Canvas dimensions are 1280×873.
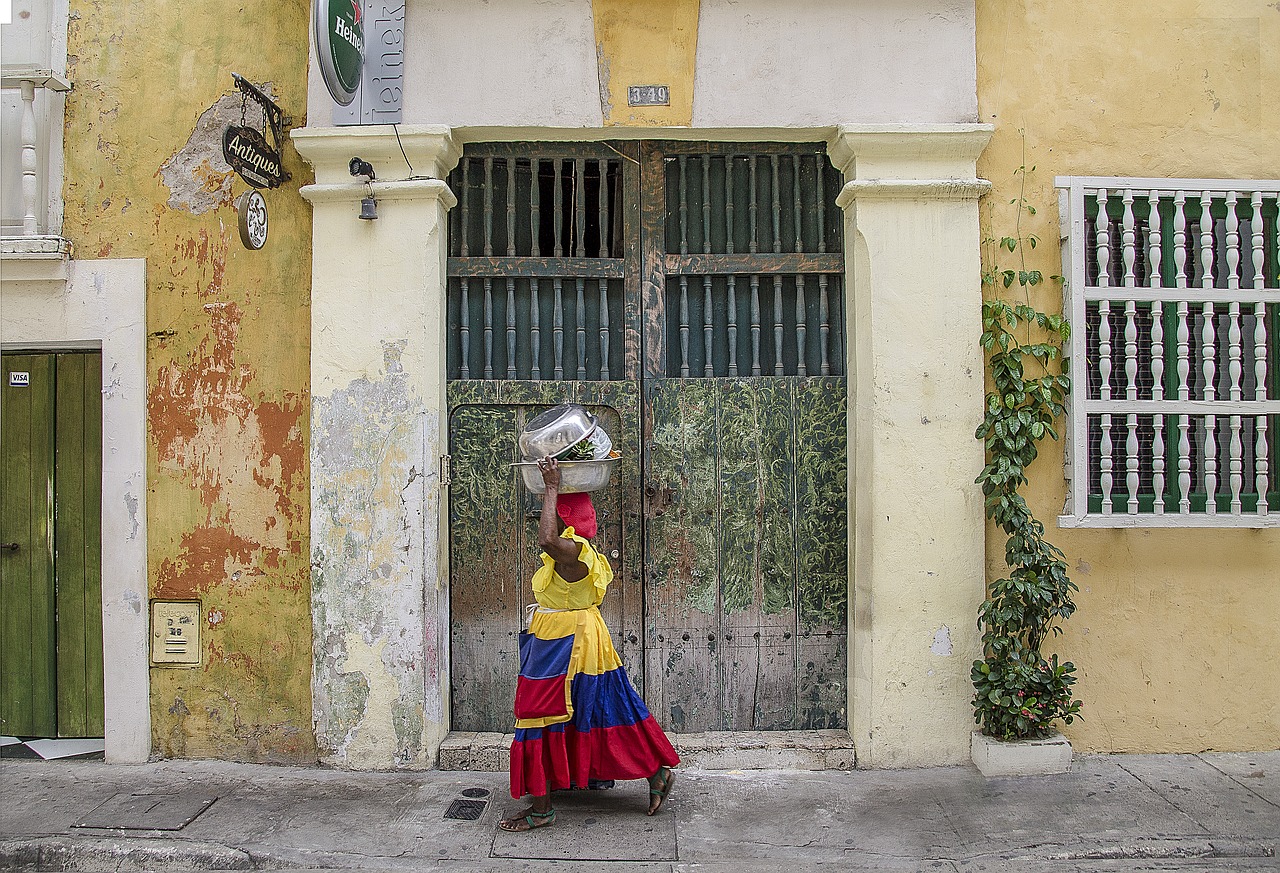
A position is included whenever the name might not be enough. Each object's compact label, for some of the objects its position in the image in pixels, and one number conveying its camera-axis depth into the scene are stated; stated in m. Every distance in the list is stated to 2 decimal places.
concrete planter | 4.31
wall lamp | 4.43
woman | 3.78
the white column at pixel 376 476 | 4.49
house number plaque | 4.57
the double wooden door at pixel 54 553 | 4.81
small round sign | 4.07
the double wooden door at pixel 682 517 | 4.78
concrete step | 4.52
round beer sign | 3.96
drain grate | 4.01
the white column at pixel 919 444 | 4.49
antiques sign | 4.00
